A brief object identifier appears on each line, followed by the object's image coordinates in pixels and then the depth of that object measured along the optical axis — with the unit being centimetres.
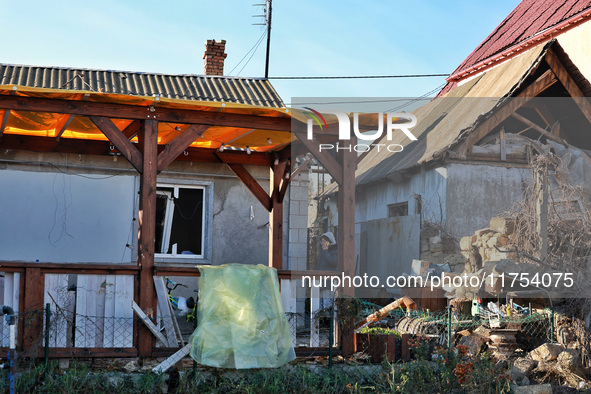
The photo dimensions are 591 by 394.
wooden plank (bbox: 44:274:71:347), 707
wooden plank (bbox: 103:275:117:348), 728
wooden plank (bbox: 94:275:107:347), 727
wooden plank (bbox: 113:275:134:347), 732
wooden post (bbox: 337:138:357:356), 812
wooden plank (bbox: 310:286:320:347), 785
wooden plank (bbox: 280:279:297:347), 777
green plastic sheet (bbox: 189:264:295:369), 671
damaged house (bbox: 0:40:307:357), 723
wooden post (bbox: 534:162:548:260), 1095
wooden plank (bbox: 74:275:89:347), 719
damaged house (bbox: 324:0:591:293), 1288
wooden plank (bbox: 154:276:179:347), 743
